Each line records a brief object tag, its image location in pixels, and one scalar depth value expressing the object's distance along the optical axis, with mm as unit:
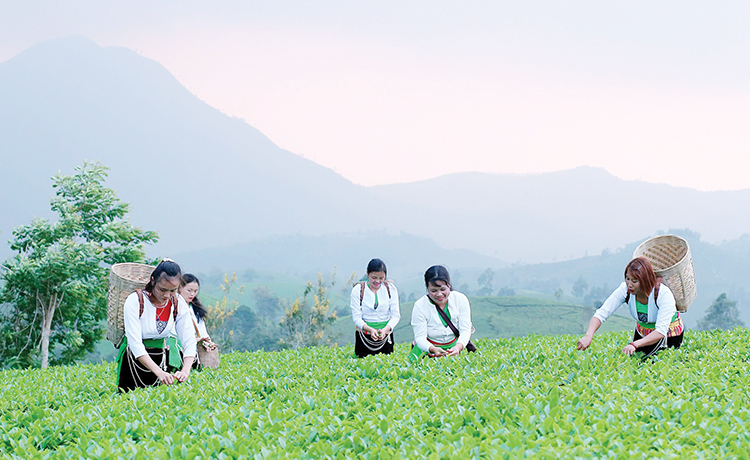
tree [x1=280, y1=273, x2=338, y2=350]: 31438
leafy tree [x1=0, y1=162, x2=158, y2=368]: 17297
